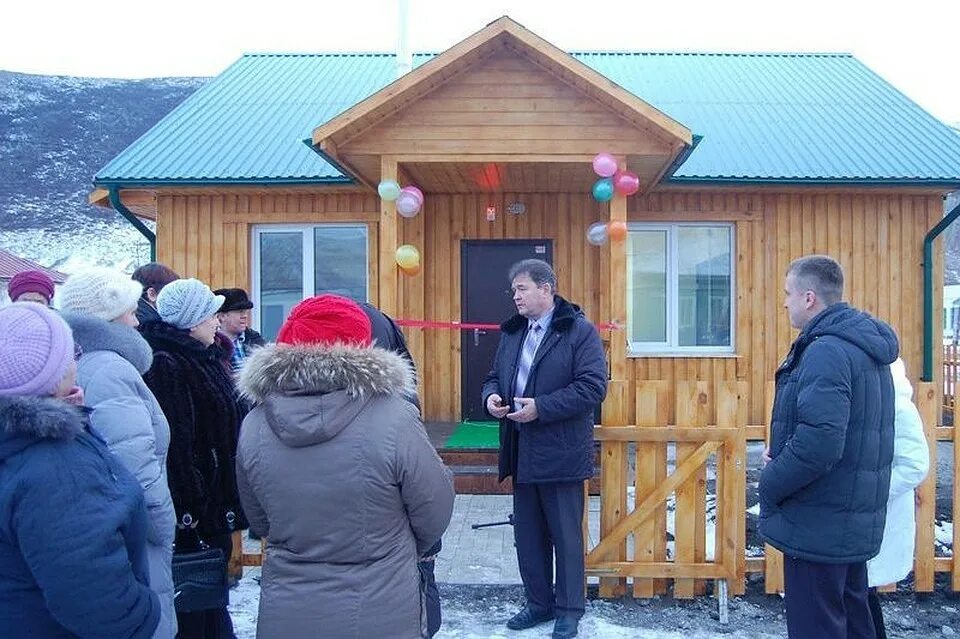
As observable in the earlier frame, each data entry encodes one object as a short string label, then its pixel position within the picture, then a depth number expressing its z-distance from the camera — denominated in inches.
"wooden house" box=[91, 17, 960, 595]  341.4
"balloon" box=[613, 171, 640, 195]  266.5
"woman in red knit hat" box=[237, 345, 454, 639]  86.0
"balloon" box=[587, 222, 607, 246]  322.7
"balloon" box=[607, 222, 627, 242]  272.8
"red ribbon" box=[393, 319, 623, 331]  291.8
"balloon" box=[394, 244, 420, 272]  275.0
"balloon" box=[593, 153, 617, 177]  258.5
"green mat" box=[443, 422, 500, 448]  292.7
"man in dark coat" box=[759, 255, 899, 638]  114.5
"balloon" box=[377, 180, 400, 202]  263.4
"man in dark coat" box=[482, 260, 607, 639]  158.4
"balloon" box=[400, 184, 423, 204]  285.4
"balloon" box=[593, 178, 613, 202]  275.4
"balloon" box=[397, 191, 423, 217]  284.0
